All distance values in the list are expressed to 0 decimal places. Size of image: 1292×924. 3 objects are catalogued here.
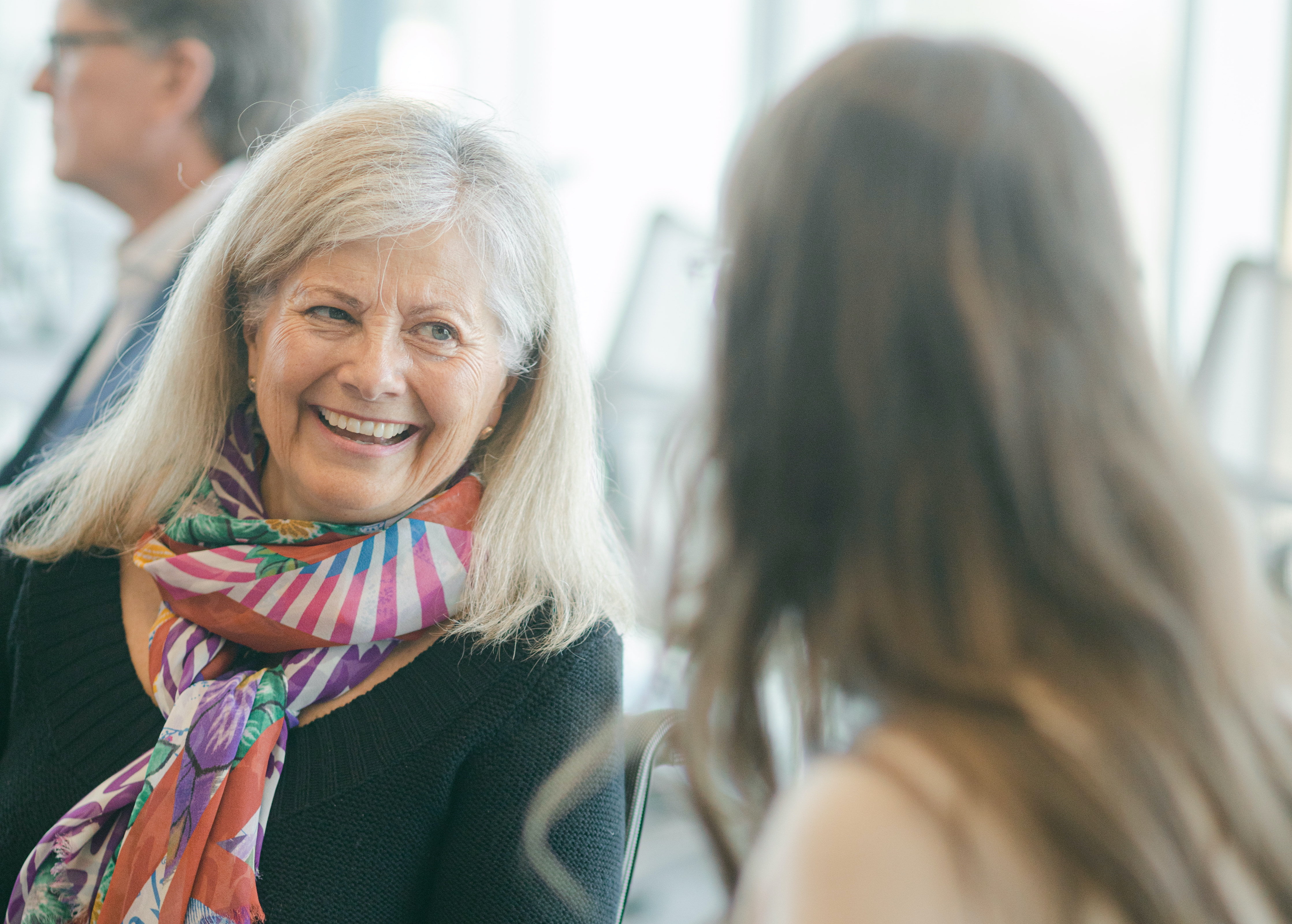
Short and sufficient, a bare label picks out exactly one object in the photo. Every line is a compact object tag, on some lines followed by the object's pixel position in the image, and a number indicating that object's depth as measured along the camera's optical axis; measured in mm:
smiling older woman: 1907
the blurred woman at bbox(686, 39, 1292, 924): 1645
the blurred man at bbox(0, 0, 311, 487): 2261
